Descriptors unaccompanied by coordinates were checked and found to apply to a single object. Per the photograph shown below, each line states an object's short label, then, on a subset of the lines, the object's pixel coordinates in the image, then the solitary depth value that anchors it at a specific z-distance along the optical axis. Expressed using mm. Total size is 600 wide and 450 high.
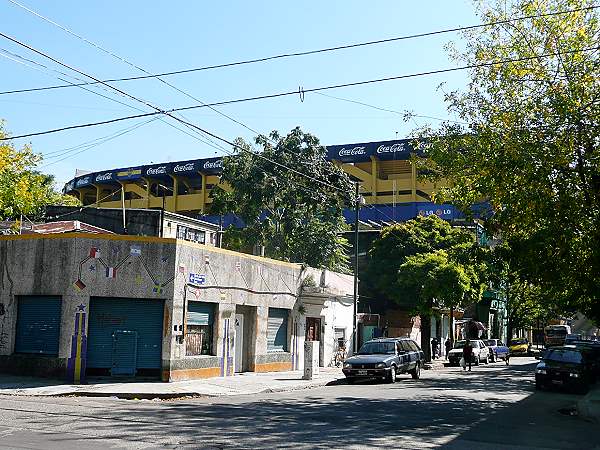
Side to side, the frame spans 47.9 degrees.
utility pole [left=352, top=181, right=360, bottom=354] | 31253
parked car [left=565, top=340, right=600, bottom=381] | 26953
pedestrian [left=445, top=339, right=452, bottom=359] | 50419
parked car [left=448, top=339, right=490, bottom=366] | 43625
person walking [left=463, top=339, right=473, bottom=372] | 36156
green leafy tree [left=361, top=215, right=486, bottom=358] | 37719
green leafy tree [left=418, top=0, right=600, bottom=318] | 17469
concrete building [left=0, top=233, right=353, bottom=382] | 21766
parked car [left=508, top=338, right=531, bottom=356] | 63531
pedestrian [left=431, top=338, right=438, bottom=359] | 49469
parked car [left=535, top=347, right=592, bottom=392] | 24312
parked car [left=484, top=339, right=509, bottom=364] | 49656
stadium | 68250
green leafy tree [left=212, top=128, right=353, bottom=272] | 42500
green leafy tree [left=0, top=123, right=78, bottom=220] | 26797
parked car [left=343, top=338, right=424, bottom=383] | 24359
